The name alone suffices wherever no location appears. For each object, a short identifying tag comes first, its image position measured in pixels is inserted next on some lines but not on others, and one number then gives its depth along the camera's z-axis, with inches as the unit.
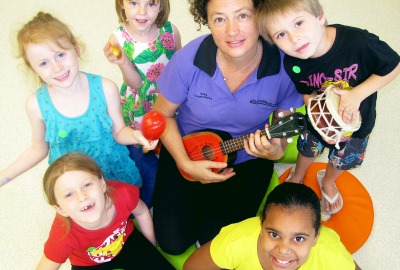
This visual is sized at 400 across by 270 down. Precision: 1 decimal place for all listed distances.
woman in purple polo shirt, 55.9
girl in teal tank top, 54.3
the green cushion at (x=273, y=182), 72.0
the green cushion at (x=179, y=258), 68.4
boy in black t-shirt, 50.9
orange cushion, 69.7
